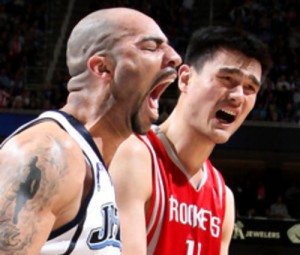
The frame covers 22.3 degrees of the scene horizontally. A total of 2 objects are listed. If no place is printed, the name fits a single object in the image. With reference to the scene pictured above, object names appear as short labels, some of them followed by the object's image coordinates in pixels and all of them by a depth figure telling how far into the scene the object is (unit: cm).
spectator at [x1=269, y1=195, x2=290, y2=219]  1159
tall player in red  337
